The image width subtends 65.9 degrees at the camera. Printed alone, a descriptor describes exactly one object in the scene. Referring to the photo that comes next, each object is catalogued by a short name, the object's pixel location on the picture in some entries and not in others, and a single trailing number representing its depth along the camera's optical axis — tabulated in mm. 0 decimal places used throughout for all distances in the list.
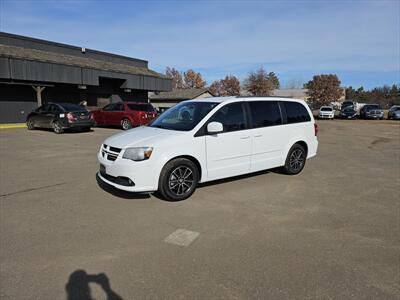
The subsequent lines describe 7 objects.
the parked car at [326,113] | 34938
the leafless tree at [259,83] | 62969
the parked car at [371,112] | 34125
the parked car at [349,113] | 34697
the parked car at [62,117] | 15344
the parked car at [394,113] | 33094
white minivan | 5090
